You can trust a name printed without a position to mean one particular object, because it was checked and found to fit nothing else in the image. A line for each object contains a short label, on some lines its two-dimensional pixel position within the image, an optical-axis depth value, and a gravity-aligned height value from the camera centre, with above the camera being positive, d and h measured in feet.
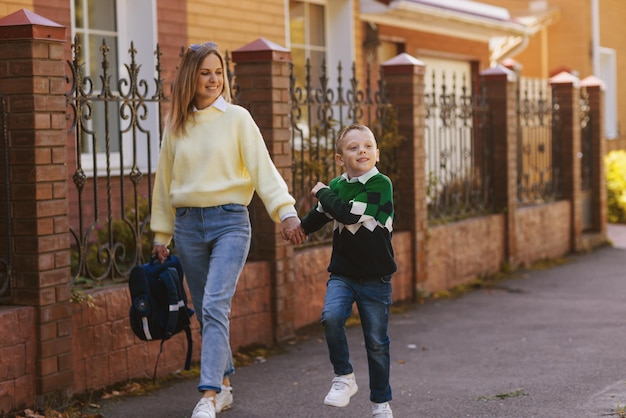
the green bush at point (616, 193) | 81.65 -1.23
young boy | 23.97 -1.28
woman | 25.12 -0.16
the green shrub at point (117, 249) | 30.40 -1.42
